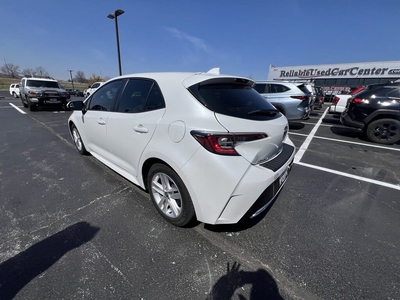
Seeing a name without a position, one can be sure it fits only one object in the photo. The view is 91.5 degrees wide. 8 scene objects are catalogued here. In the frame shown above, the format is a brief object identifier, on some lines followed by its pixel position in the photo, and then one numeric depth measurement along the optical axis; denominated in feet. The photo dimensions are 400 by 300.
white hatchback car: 5.57
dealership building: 86.79
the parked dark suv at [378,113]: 18.48
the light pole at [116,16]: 36.21
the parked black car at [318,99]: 38.54
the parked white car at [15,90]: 71.56
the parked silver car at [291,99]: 22.67
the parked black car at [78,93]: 107.68
